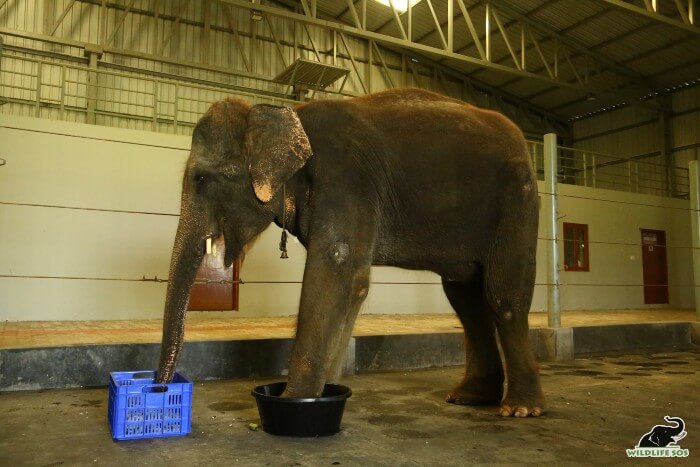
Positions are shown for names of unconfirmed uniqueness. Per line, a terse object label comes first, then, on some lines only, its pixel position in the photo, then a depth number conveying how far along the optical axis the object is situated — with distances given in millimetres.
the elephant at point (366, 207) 3686
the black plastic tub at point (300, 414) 3584
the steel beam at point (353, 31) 12940
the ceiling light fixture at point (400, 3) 14884
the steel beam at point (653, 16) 13007
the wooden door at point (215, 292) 10719
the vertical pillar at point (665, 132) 21781
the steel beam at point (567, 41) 17786
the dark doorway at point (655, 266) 16266
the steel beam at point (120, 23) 15827
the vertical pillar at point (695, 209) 9477
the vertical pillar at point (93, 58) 15898
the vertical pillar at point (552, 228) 7465
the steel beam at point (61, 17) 15523
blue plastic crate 3502
